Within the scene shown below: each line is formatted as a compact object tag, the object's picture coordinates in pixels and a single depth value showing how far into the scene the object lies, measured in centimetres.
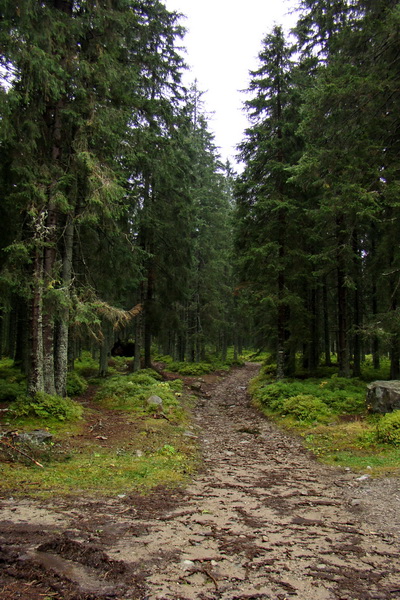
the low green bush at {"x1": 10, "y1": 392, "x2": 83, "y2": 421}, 891
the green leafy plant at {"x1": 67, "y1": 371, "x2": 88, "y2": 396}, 1383
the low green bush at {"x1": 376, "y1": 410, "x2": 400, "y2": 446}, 840
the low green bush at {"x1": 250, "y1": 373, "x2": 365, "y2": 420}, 1180
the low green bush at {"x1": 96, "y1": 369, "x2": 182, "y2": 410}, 1265
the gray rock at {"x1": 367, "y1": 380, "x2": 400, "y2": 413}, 989
